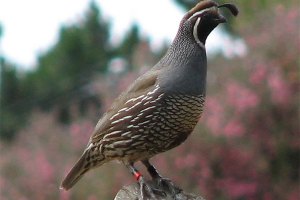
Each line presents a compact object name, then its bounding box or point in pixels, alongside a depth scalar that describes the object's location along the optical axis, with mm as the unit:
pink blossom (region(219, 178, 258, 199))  16156
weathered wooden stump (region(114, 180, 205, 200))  5688
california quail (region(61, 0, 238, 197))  6098
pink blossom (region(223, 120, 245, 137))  16547
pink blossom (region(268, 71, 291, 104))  17438
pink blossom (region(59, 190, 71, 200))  15727
